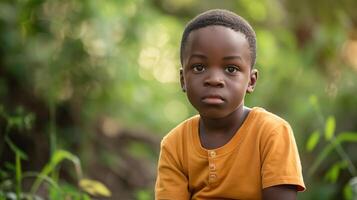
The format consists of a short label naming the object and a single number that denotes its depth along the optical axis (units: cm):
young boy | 461
